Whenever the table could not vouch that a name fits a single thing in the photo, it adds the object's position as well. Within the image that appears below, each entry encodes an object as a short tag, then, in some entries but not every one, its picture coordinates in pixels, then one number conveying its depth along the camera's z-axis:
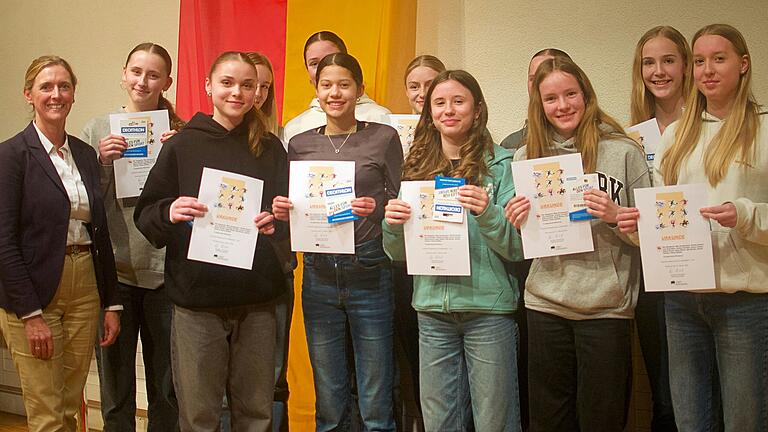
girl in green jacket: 2.78
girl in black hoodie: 2.82
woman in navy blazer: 2.96
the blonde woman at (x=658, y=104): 3.20
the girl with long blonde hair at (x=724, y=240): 2.53
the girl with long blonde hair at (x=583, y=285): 2.63
